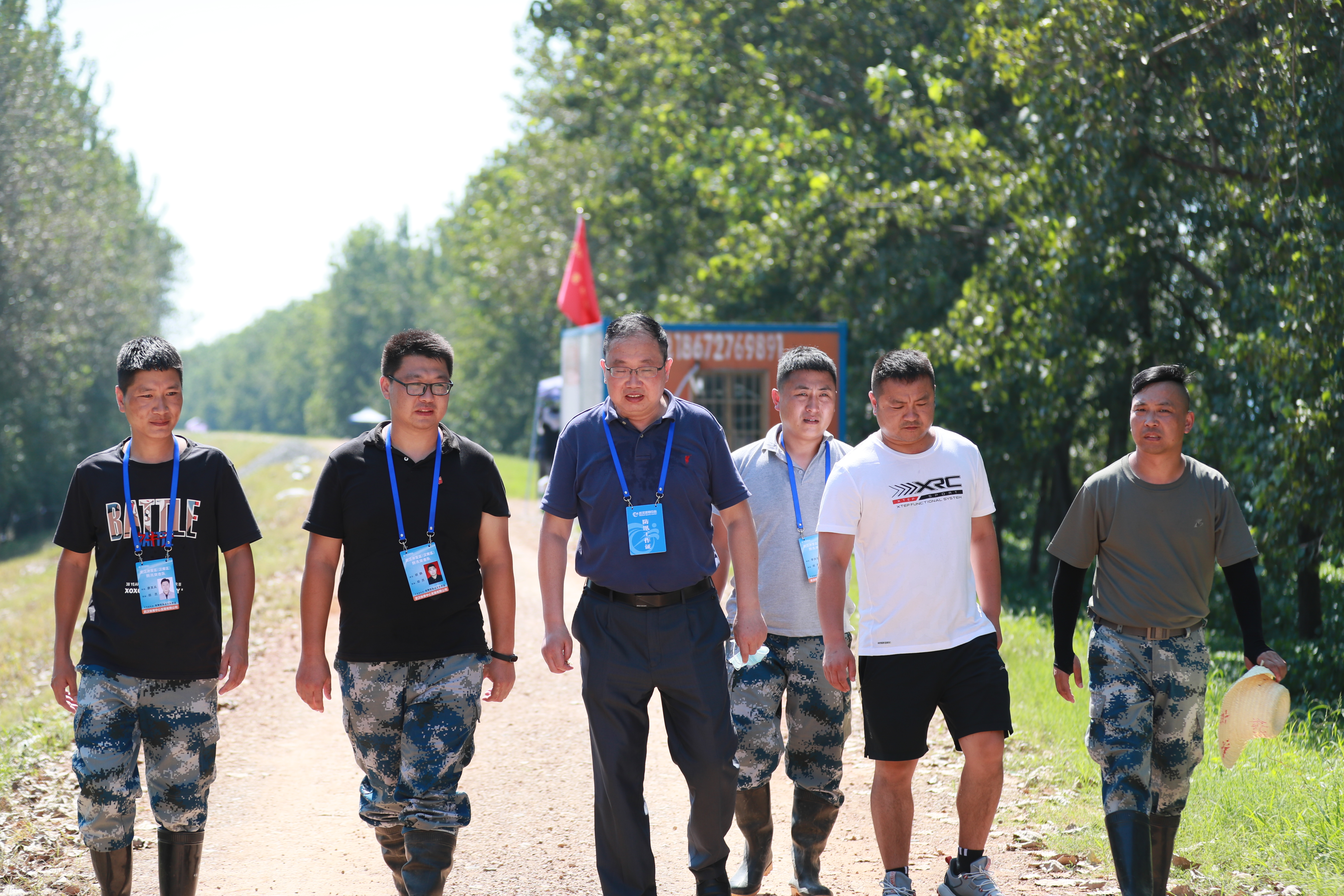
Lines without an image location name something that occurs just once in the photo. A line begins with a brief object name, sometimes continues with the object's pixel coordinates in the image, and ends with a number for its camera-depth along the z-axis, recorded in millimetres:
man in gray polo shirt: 9227
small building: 31359
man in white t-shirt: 8320
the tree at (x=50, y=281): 62844
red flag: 37906
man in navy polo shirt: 7996
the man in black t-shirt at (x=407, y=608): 8062
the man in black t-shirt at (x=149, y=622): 8016
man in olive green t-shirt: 8359
